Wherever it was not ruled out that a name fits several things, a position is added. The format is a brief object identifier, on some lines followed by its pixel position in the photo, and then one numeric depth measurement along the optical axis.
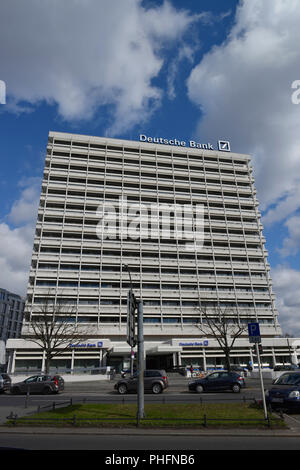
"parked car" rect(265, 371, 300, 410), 12.37
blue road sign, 12.14
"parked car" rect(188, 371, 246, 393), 20.92
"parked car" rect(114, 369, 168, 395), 21.41
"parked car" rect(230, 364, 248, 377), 35.88
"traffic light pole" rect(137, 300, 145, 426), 11.65
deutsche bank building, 51.59
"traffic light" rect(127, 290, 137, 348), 12.97
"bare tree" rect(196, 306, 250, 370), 51.67
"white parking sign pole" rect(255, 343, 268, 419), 10.79
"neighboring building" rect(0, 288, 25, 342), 107.50
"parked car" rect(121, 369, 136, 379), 37.22
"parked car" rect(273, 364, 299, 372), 35.47
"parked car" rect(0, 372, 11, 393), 24.65
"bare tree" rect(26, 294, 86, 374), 45.47
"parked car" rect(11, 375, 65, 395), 22.97
